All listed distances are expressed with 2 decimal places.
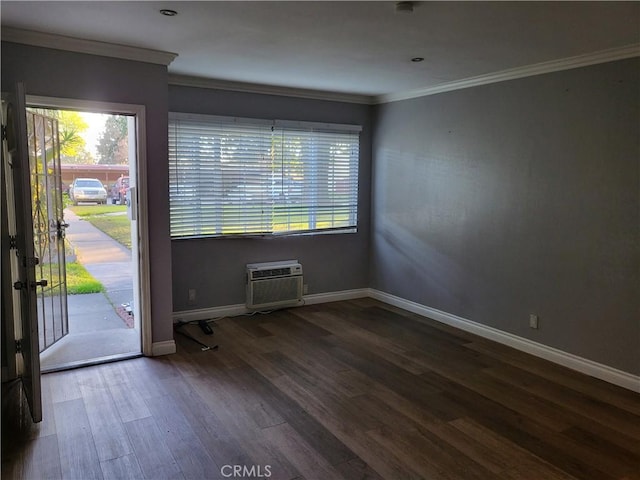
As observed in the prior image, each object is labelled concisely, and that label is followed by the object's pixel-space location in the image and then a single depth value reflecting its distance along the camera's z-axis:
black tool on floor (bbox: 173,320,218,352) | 4.14
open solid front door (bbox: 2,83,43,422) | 2.67
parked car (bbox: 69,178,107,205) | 9.08
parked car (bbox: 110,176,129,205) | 9.46
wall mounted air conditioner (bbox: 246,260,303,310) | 5.13
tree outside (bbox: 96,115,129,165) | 7.98
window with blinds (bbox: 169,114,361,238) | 4.70
